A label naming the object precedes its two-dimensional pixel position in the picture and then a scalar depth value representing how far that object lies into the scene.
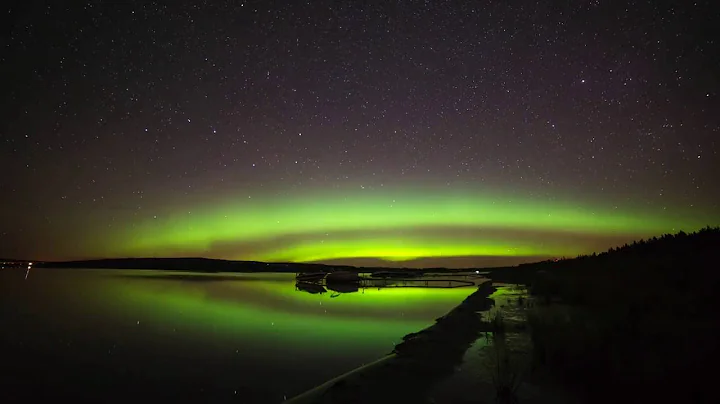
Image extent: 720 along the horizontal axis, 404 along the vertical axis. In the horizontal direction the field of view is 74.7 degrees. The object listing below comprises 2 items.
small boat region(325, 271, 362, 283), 83.38
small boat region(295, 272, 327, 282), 86.39
